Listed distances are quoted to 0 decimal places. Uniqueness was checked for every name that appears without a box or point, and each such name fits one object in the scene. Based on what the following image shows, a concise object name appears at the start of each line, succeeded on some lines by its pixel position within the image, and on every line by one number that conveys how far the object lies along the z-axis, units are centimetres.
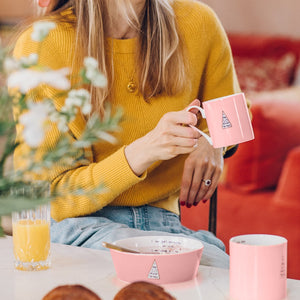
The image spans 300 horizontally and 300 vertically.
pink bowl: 133
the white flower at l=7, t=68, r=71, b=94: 102
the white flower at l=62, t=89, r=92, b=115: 107
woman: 175
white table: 130
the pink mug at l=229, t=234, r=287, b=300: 125
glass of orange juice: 142
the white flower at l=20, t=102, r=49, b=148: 99
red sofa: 317
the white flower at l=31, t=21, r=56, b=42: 103
